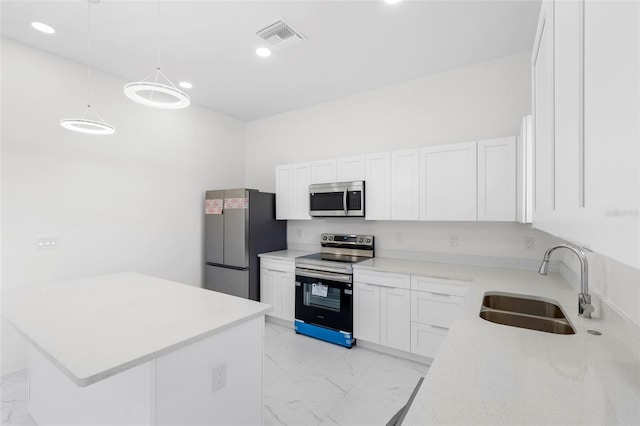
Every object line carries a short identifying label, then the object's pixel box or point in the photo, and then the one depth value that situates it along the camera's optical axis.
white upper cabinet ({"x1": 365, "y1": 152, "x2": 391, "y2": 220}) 3.17
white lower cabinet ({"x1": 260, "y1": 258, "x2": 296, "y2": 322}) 3.55
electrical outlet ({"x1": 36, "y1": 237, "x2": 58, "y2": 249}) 2.70
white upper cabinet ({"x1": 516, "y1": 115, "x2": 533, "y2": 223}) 1.95
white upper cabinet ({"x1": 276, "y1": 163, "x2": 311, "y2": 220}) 3.79
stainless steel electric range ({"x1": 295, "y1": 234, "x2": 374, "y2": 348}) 3.07
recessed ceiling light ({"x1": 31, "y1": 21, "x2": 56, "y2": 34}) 2.36
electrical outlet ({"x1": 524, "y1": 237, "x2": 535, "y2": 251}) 2.71
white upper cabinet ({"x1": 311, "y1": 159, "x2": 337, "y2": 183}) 3.56
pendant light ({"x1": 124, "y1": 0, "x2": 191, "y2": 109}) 1.55
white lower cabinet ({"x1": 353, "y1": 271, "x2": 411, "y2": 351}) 2.78
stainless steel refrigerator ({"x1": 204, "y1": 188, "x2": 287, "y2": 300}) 3.68
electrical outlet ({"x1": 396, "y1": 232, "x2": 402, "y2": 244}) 3.41
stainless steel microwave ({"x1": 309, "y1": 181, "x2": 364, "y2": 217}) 3.30
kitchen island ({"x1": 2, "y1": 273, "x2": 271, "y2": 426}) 1.23
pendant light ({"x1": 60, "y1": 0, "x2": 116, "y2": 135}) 1.93
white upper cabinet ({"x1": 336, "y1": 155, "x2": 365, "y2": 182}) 3.34
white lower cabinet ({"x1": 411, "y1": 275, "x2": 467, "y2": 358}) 2.54
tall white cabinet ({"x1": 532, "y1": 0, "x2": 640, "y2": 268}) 0.33
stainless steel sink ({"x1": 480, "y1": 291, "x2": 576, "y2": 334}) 1.49
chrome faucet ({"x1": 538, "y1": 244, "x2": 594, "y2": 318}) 1.41
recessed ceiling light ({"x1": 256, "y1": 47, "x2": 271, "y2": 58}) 2.72
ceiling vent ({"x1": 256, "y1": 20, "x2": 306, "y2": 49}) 2.39
